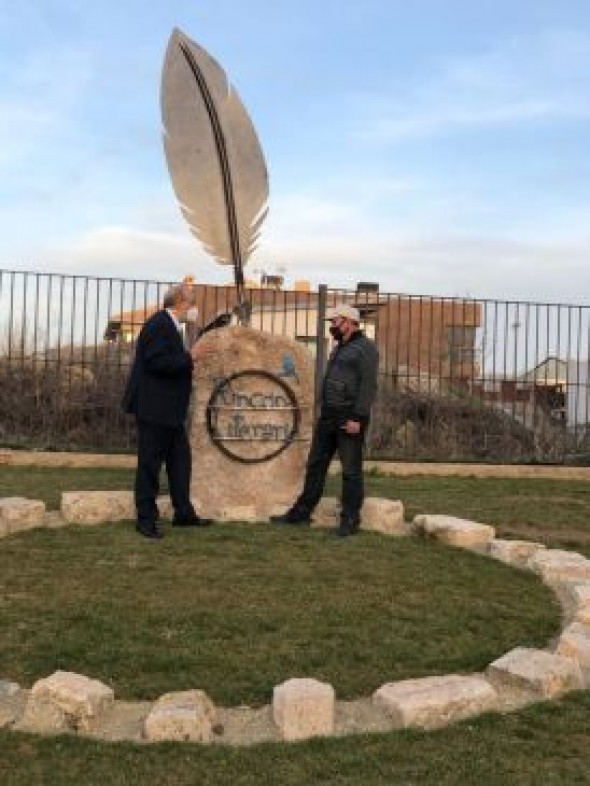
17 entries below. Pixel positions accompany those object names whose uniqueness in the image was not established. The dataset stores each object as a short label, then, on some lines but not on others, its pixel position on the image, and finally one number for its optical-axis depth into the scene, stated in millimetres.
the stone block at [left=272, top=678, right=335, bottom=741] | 3643
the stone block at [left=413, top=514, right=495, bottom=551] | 7137
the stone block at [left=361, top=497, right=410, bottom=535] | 7555
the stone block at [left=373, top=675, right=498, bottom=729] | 3775
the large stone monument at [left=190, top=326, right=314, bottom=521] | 7910
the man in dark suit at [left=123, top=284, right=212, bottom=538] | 6945
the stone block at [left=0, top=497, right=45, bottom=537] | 7012
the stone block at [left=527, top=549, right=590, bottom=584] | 6230
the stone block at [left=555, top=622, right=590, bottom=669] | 4637
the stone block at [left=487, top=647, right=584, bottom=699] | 4160
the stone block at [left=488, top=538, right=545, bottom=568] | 6695
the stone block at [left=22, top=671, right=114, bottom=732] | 3656
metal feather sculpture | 8750
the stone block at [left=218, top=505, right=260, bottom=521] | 7727
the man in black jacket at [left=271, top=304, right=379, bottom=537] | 7125
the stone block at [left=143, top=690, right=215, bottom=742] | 3531
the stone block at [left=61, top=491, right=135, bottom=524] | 7297
